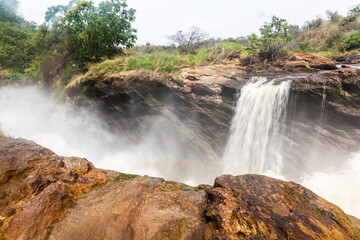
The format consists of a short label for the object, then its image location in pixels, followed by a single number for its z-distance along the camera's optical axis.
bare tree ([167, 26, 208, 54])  18.39
